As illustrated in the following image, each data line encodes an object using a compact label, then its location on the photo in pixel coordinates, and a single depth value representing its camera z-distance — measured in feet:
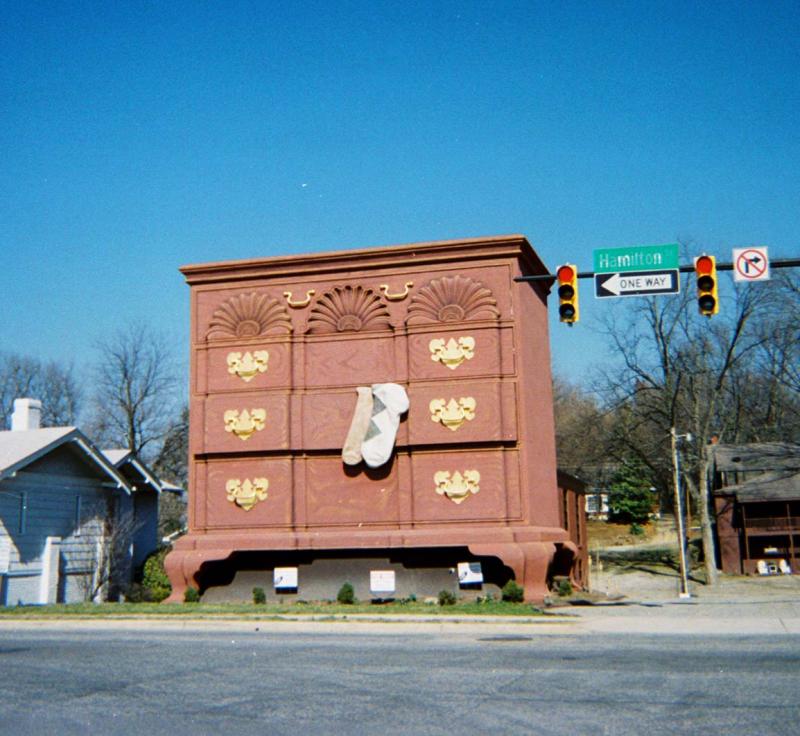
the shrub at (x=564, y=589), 76.59
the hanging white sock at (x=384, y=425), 71.82
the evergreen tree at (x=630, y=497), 225.15
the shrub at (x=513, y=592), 68.44
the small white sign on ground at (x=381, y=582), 72.13
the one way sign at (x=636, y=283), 56.03
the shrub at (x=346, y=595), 71.72
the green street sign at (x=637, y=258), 56.18
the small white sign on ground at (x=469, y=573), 71.00
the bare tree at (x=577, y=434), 166.30
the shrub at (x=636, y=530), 223.10
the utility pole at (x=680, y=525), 116.52
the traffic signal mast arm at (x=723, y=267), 54.75
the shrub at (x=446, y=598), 69.72
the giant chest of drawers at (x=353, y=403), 70.90
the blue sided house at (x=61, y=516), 91.56
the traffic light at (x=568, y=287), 57.21
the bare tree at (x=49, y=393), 206.97
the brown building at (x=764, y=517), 150.00
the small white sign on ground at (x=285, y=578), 74.02
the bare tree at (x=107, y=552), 100.53
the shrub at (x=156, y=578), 82.48
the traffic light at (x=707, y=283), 54.70
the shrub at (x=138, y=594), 98.99
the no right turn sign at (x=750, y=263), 54.95
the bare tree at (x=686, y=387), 142.92
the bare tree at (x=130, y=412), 177.68
